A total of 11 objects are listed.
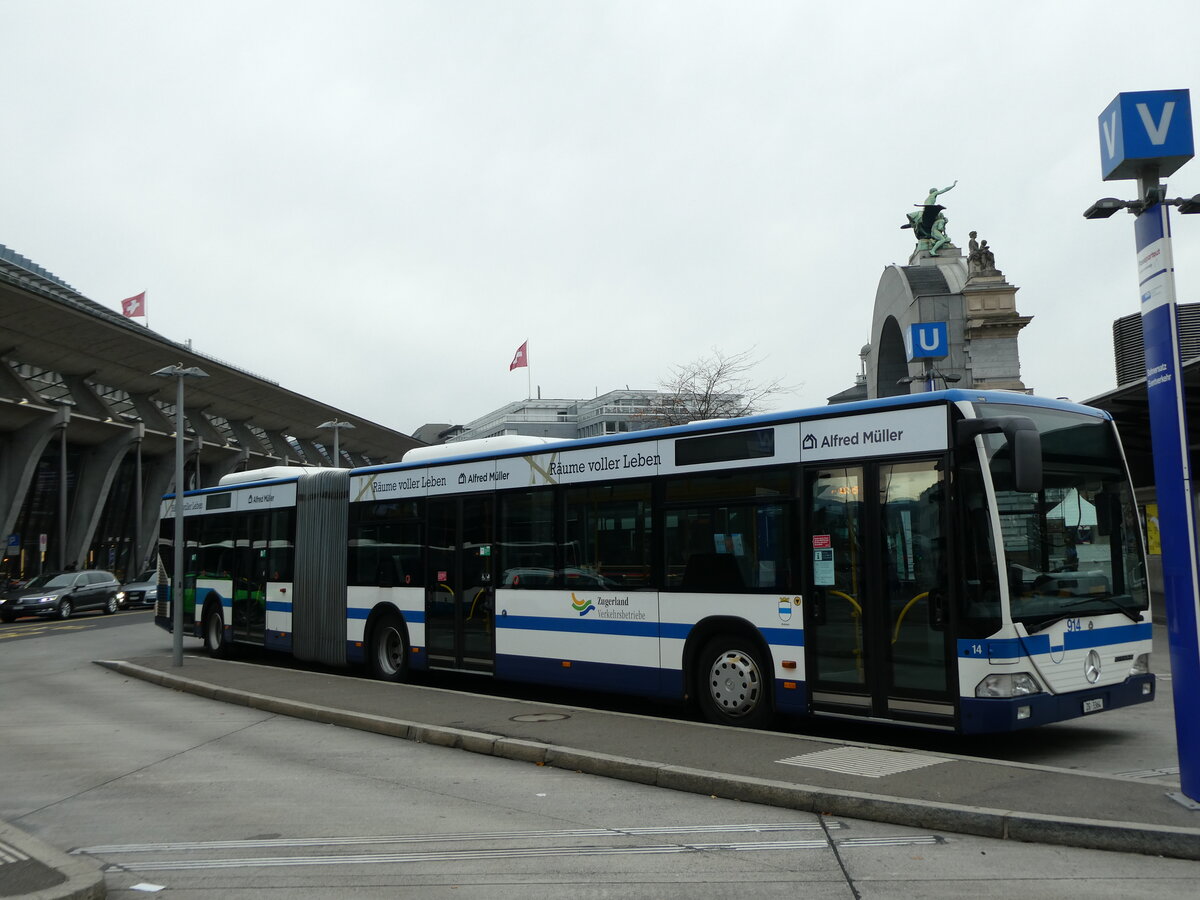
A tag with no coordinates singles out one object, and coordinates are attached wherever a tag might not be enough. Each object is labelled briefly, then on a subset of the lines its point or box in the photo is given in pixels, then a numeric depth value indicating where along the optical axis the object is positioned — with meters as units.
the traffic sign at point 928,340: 28.66
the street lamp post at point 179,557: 18.64
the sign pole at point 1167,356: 6.71
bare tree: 41.47
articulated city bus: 8.52
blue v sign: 7.05
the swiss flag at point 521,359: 53.94
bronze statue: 45.25
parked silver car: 43.94
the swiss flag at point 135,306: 54.97
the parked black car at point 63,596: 38.06
